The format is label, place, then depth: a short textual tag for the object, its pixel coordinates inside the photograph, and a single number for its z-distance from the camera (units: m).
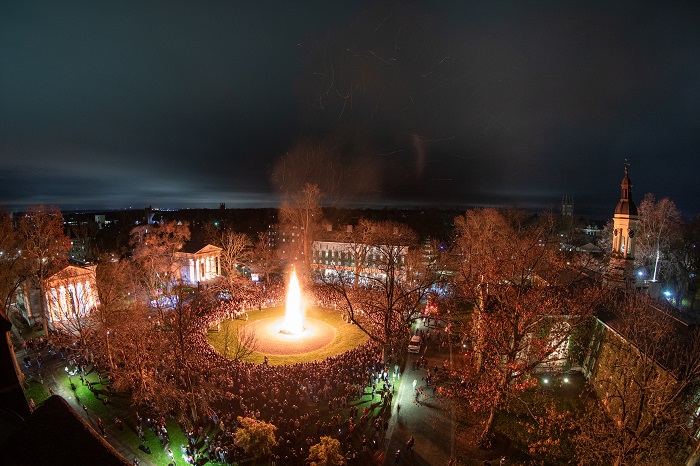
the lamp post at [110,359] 20.83
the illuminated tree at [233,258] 37.41
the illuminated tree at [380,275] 21.99
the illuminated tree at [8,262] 28.74
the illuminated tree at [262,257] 43.16
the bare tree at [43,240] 28.36
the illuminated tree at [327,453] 12.64
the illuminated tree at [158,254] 31.62
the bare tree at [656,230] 33.38
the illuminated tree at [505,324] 15.07
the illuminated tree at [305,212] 41.41
